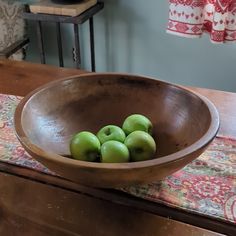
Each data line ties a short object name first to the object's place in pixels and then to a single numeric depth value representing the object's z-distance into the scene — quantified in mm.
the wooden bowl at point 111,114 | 710
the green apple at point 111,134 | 803
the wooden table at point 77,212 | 719
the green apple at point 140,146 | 775
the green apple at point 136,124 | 847
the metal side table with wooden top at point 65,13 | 1998
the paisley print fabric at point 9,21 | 2234
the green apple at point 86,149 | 770
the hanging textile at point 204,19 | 1743
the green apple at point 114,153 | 736
